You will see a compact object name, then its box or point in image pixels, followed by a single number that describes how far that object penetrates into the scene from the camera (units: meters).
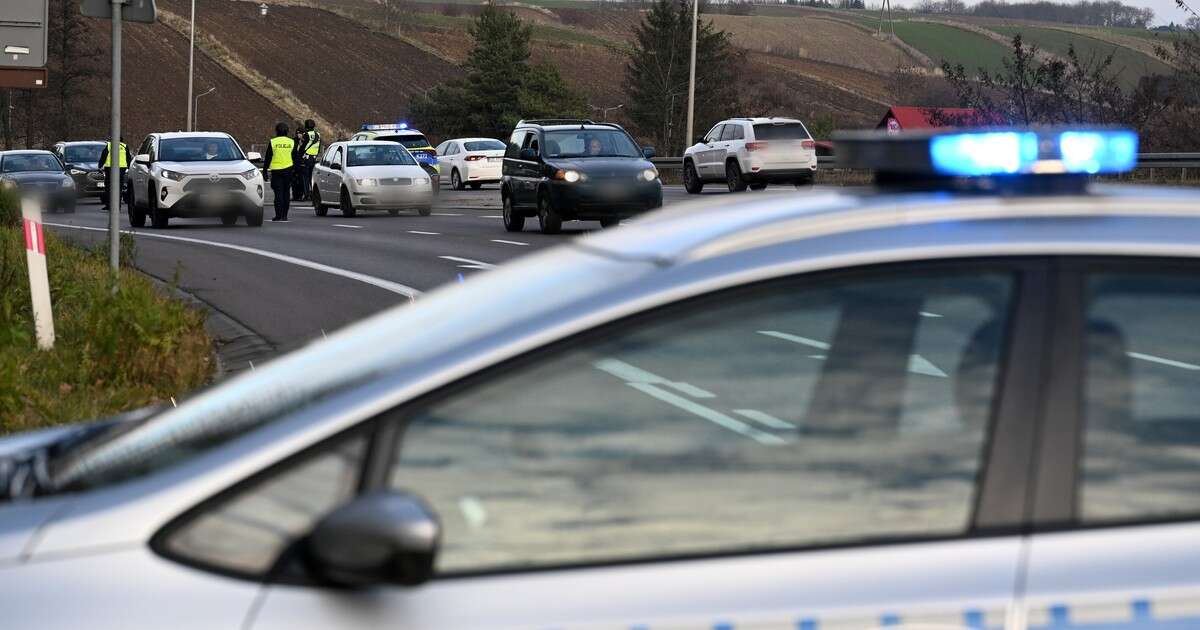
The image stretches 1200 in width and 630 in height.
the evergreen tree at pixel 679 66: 87.25
